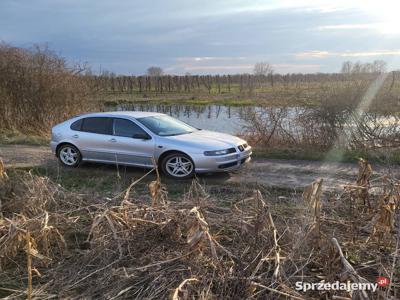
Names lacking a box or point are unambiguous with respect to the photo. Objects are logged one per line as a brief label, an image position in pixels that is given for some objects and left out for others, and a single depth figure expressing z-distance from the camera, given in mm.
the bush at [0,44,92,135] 20031
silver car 9859
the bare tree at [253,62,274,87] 61594
